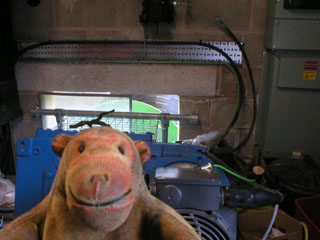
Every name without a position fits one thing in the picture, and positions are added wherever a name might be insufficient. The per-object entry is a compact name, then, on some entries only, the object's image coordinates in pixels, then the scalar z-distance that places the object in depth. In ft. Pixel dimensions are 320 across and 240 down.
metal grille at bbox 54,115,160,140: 6.30
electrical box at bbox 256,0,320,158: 5.06
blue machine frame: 3.13
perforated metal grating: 5.98
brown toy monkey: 1.32
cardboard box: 3.50
